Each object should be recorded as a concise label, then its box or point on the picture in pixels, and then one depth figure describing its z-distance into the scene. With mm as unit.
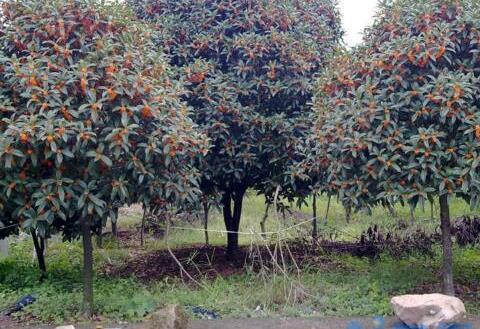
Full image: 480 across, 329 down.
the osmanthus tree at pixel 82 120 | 4699
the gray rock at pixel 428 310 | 4625
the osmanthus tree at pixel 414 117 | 4988
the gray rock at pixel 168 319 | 4508
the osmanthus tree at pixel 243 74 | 6715
